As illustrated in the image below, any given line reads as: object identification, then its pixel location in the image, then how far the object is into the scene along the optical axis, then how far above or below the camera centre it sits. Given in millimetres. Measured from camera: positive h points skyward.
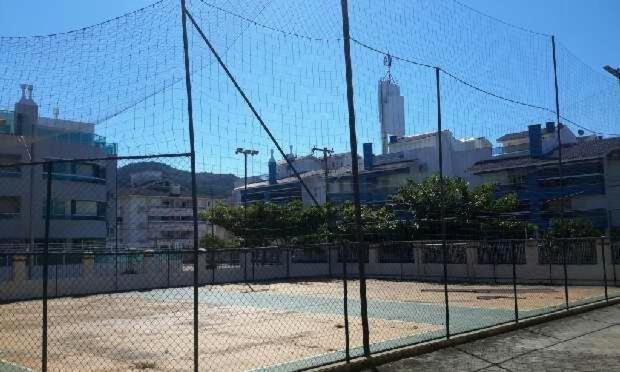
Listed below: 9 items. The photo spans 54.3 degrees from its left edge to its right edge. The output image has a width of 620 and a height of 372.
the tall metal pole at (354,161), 8214 +981
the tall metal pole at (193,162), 6156 +740
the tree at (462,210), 33156 +1125
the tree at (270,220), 41750 +947
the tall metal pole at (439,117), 10797 +2114
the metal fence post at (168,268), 30016 -1675
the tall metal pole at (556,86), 17864 +4402
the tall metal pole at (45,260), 6238 -242
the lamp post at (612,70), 16531 +4314
